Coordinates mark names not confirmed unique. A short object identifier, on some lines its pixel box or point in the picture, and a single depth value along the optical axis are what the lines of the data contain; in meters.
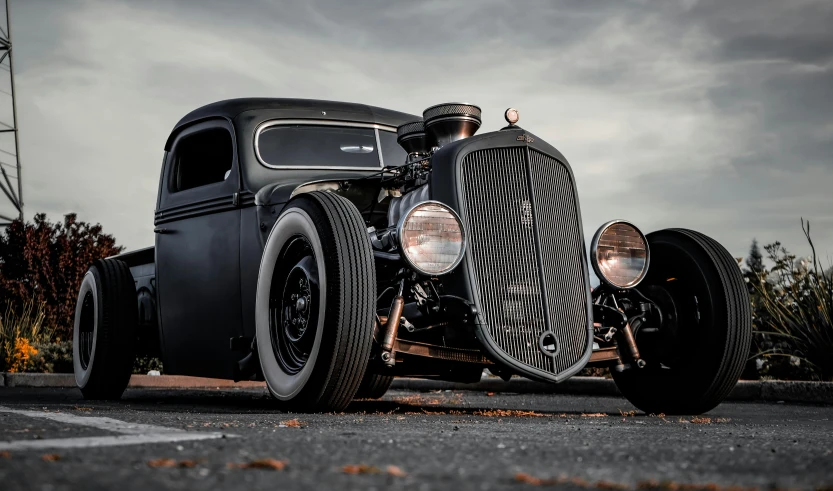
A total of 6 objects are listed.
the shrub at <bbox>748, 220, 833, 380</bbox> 8.02
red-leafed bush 14.38
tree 54.72
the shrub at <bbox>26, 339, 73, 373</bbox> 11.30
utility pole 19.72
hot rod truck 4.59
